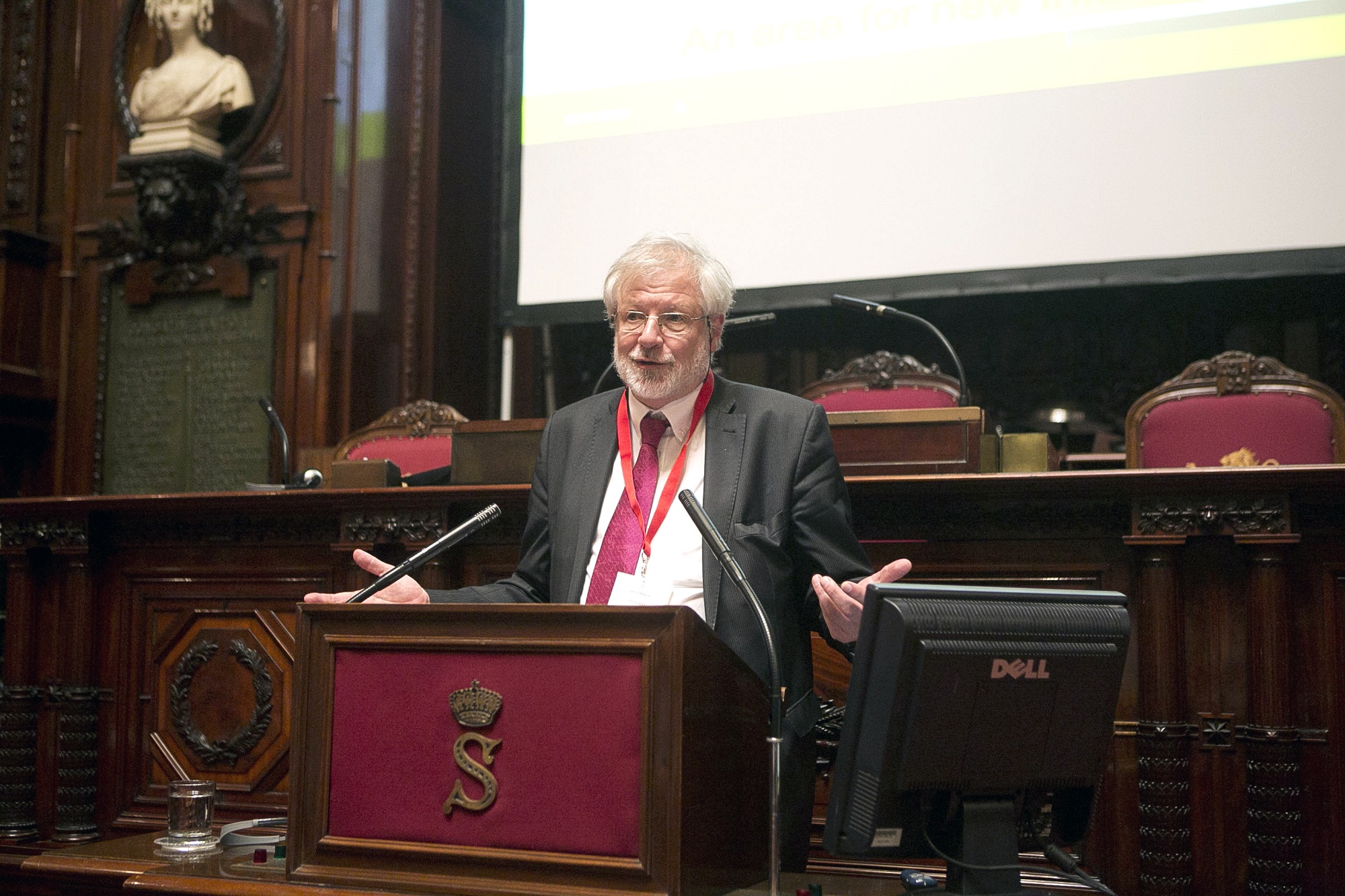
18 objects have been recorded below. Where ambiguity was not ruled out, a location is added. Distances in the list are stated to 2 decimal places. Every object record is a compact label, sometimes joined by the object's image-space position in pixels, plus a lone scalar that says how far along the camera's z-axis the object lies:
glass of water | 1.88
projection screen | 4.38
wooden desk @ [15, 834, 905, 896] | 1.62
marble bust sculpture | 5.17
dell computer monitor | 1.49
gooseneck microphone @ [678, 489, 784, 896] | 1.54
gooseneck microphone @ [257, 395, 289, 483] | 3.62
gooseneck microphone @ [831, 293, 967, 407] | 3.33
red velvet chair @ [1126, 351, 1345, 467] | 3.48
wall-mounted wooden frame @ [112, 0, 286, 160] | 5.23
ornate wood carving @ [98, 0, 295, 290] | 5.15
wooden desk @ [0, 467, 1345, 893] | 2.57
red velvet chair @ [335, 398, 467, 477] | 4.16
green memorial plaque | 5.21
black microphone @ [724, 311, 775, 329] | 3.15
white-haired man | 2.15
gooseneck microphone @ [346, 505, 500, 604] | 1.78
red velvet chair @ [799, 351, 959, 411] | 4.09
